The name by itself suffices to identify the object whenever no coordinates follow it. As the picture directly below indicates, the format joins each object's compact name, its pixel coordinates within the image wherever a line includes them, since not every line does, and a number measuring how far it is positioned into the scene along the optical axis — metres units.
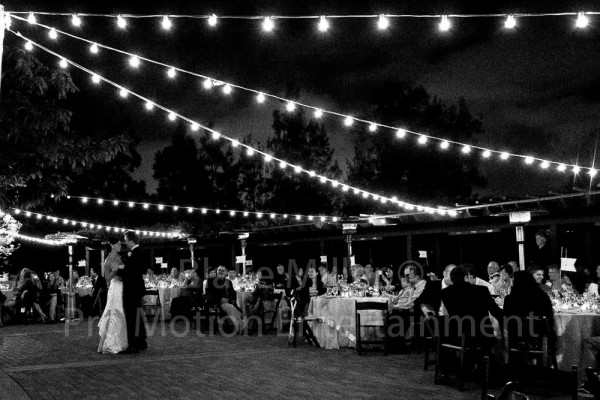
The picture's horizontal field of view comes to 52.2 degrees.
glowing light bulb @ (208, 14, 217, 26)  6.19
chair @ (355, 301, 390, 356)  8.13
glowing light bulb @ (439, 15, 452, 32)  5.73
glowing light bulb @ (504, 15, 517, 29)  5.70
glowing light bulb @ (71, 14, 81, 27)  6.28
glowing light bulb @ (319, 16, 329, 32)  5.91
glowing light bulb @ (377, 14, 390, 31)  5.88
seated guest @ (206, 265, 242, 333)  10.93
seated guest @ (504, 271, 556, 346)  6.06
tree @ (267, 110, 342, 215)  23.55
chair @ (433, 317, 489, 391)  5.89
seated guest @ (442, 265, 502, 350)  5.98
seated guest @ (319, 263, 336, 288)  12.15
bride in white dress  8.48
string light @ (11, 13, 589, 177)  6.97
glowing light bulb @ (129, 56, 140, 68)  6.97
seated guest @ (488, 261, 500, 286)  8.89
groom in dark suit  8.57
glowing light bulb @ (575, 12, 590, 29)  5.32
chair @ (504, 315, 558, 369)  6.05
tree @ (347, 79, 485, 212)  22.72
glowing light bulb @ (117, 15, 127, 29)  6.21
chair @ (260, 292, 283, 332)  10.58
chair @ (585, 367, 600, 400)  2.09
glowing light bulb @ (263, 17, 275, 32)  6.02
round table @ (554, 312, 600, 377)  6.38
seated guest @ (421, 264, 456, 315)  8.30
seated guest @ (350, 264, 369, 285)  11.25
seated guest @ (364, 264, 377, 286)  12.84
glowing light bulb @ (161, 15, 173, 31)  6.22
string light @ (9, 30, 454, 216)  7.40
